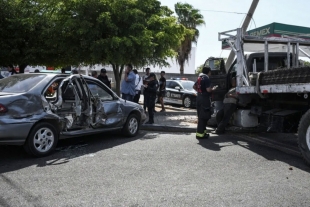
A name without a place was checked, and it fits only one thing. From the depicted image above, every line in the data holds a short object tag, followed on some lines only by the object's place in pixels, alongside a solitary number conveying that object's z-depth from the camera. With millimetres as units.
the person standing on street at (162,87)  13266
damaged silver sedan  5203
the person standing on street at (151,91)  9406
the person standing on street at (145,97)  9656
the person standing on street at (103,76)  10647
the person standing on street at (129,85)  9922
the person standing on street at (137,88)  11409
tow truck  5491
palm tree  30438
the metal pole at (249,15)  12181
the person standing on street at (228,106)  7568
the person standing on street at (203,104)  7582
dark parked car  15219
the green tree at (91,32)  10289
